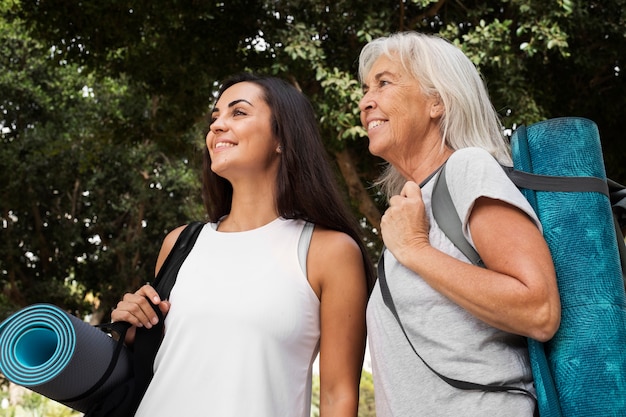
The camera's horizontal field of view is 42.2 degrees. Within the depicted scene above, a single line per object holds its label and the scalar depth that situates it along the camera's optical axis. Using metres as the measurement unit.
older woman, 1.94
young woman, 2.72
